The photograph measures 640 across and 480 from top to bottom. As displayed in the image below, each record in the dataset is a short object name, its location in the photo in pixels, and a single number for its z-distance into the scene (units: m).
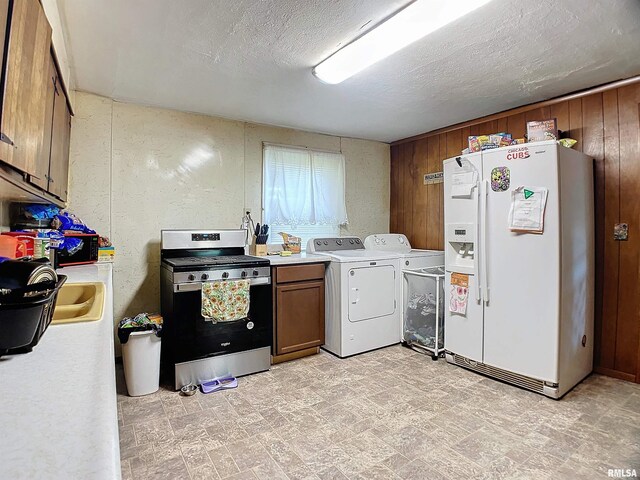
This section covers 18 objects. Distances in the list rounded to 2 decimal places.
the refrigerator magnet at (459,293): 2.99
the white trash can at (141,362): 2.52
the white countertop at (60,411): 0.46
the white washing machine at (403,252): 3.70
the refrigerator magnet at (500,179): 2.71
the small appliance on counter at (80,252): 2.45
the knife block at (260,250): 3.57
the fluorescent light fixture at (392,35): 1.74
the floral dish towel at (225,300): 2.66
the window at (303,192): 3.90
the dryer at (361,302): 3.32
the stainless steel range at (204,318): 2.64
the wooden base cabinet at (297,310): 3.17
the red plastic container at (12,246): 1.46
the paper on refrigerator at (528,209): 2.53
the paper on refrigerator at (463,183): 2.93
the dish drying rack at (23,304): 0.85
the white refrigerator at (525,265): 2.50
